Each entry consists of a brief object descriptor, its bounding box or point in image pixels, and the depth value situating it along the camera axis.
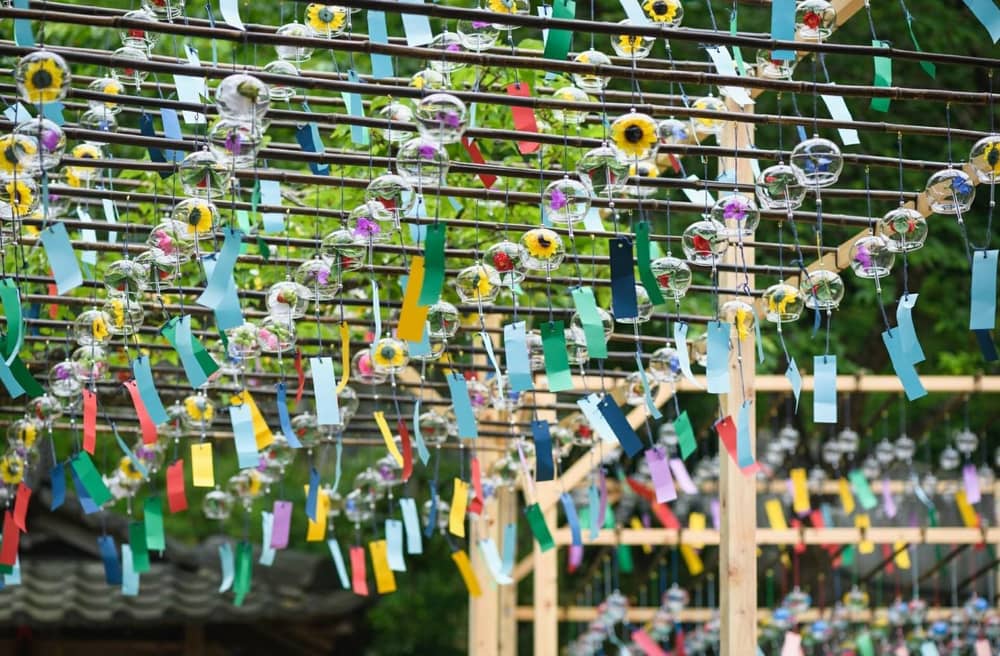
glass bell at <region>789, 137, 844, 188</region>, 7.40
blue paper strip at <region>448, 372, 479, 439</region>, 8.30
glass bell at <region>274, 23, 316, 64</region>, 8.22
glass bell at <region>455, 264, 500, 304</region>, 8.38
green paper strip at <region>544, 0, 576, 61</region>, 6.87
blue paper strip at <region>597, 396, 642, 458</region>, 8.25
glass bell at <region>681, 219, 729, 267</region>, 7.93
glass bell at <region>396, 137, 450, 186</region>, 7.12
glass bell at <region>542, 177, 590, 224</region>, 7.53
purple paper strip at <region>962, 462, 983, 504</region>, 18.16
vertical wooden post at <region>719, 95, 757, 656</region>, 9.80
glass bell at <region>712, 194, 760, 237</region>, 7.86
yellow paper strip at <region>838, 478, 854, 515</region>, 18.94
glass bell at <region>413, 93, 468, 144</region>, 6.71
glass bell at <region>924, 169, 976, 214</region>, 7.77
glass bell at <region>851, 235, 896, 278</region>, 8.02
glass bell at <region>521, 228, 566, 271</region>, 7.91
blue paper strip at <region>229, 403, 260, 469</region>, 8.63
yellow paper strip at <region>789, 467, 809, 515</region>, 17.37
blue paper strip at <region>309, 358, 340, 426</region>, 8.20
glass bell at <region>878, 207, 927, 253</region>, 7.91
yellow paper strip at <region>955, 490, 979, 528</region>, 19.97
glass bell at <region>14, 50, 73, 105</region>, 6.52
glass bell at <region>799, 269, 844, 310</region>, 8.27
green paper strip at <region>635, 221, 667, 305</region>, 7.38
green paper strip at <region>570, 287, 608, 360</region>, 7.82
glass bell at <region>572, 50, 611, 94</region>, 8.23
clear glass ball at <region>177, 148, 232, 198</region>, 7.49
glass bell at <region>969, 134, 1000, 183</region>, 7.45
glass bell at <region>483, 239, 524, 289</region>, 8.30
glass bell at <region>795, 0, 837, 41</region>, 7.86
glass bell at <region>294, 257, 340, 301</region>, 8.57
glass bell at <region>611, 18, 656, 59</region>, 7.77
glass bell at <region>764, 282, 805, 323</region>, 8.52
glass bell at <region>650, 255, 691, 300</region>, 8.49
